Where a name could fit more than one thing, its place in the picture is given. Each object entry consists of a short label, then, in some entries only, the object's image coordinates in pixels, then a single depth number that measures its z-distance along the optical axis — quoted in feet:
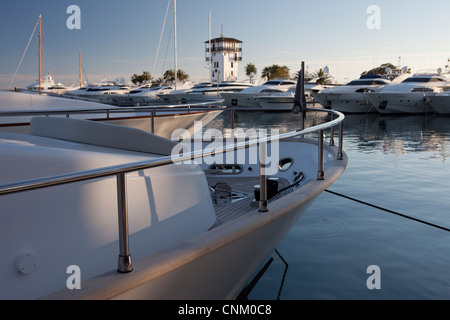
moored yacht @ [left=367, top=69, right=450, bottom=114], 108.37
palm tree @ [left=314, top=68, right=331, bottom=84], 221.87
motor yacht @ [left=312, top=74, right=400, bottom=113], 116.88
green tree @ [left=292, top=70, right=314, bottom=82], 234.70
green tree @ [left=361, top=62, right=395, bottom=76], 287.48
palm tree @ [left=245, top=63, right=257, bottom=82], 290.56
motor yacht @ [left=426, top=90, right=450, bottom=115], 104.20
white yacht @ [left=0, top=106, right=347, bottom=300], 7.61
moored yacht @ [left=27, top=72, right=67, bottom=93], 188.54
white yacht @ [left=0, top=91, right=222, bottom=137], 31.91
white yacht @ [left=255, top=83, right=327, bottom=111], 124.36
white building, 262.67
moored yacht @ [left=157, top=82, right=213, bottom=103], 147.40
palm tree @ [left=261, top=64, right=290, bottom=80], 264.31
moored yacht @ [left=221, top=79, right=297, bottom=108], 134.72
